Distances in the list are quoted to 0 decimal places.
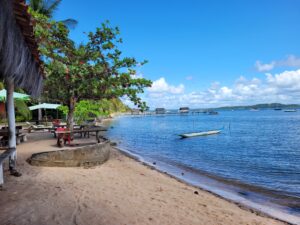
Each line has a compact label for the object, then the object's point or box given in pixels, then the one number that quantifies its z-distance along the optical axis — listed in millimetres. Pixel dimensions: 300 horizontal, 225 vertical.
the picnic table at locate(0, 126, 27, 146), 8735
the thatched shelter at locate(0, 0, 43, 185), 2057
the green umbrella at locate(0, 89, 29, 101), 10058
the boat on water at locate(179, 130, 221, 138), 24824
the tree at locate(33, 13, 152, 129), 9763
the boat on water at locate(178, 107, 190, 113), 125345
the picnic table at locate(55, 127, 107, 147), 8623
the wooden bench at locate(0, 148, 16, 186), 4517
